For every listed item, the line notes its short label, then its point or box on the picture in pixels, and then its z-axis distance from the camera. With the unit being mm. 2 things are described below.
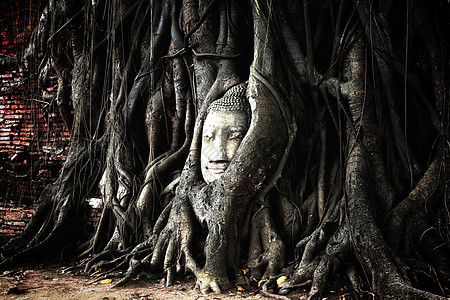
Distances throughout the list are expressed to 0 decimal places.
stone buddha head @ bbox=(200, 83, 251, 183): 3143
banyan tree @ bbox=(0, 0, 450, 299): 2510
